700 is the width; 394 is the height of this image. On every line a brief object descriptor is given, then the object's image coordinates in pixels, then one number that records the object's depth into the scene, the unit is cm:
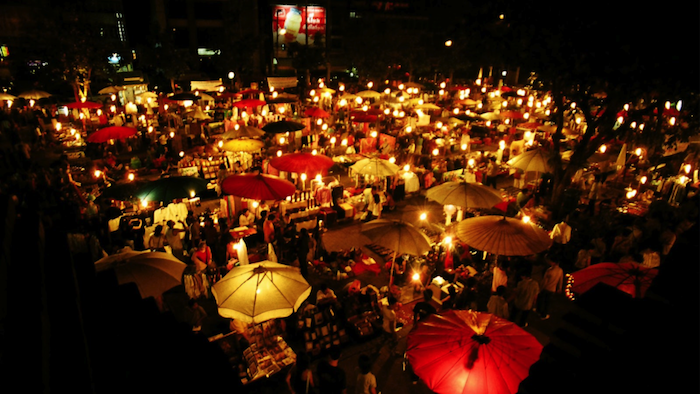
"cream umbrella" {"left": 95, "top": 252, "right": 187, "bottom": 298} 626
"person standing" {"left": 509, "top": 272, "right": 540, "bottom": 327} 791
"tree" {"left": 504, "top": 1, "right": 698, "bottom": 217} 662
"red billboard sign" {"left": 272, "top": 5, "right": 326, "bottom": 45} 4494
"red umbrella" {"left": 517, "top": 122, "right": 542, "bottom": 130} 1845
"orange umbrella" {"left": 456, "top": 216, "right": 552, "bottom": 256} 779
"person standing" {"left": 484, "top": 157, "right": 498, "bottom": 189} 1580
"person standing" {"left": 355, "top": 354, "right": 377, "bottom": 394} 604
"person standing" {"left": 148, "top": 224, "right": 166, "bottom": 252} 959
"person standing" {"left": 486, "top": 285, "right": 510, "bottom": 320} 761
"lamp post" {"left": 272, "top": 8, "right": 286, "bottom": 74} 4469
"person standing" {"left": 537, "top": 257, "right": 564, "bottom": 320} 836
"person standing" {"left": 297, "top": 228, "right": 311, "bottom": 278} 981
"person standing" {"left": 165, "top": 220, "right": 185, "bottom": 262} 966
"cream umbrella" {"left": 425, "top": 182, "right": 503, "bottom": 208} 982
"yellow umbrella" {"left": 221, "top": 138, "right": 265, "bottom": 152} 1390
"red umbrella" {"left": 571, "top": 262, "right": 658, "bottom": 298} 625
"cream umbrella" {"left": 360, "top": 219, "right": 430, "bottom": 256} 796
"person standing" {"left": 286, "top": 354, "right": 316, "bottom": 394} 591
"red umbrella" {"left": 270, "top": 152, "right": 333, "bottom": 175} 1173
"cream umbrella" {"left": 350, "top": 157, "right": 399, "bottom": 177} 1237
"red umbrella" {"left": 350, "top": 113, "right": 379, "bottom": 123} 1984
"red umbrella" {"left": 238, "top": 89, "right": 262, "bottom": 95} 2499
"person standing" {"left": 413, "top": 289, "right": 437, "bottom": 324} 773
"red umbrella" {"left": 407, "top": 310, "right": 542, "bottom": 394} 467
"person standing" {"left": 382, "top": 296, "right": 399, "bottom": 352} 788
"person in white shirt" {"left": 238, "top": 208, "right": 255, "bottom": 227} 1165
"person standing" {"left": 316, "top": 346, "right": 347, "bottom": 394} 586
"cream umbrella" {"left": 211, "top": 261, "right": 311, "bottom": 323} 626
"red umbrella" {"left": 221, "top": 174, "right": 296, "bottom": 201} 962
